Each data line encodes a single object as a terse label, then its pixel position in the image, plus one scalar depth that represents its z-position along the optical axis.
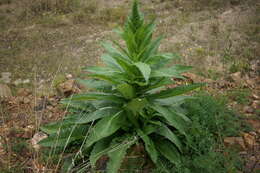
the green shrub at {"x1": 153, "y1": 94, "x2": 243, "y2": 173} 2.54
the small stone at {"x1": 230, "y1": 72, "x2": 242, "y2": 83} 4.30
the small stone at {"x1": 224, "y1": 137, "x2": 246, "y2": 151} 2.92
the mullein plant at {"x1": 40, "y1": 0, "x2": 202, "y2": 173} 2.61
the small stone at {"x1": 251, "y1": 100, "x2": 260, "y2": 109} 3.64
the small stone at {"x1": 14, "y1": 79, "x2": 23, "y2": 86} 5.14
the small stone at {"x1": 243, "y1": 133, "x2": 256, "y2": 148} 2.97
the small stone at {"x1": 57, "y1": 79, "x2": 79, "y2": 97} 4.31
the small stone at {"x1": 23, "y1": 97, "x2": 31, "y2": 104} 4.37
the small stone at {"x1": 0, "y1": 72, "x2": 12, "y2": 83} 5.29
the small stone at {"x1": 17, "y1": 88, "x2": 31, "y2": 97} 4.65
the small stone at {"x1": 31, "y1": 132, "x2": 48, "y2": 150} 3.23
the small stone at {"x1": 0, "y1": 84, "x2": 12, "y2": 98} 4.59
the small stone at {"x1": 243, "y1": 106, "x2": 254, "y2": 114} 3.55
